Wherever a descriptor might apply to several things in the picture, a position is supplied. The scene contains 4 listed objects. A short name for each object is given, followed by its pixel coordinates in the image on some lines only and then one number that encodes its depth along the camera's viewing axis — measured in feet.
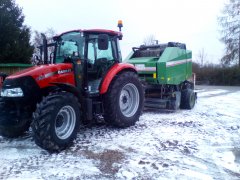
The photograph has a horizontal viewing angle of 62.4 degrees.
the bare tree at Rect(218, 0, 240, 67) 70.40
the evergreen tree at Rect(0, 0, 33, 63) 44.48
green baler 20.84
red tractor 11.31
